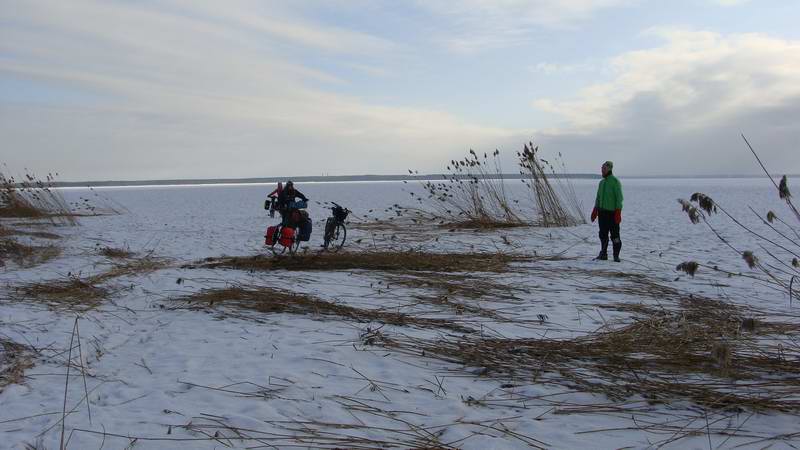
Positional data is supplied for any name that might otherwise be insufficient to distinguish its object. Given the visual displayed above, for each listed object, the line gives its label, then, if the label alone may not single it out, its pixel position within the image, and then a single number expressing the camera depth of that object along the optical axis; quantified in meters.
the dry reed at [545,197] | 13.24
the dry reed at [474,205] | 14.59
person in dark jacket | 9.65
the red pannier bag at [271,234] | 9.67
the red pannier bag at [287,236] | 9.22
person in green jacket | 8.94
